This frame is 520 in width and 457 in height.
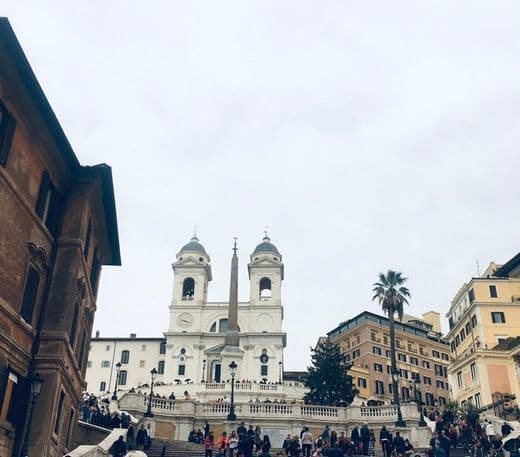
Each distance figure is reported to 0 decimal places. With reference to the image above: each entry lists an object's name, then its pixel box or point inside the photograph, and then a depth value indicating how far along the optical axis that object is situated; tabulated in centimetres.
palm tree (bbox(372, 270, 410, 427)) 6034
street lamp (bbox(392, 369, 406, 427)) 3619
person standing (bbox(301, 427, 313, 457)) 2694
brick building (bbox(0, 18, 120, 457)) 1845
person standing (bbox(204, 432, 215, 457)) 2638
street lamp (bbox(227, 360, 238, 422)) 3828
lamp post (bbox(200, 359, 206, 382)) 8652
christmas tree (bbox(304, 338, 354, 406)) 5844
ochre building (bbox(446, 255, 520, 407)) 5291
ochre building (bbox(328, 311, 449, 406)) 8925
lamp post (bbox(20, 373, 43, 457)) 1856
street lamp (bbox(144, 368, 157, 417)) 3850
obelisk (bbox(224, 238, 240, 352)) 6969
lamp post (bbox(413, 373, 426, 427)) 3684
